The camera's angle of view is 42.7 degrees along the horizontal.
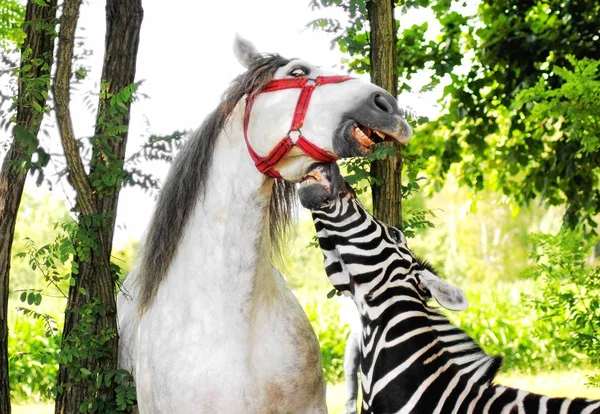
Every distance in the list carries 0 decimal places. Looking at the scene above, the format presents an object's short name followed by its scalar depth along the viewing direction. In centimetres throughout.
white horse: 309
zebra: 313
